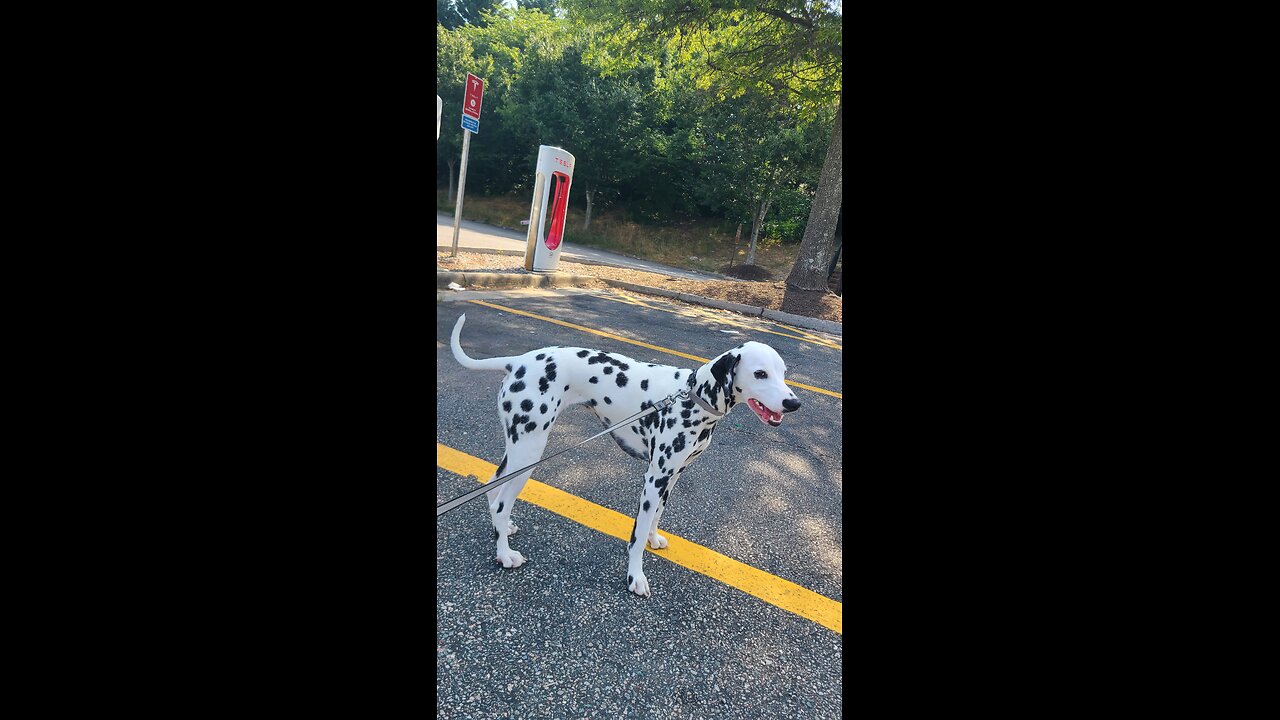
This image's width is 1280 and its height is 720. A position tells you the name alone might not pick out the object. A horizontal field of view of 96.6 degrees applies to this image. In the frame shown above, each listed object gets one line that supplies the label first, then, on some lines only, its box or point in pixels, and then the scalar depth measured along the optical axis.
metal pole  8.03
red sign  8.47
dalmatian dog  2.19
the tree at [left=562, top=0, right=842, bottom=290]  9.45
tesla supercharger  9.93
